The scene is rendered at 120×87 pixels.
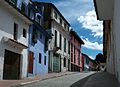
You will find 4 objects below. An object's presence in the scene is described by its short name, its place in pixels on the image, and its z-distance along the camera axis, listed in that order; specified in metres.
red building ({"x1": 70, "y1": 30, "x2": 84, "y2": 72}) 26.76
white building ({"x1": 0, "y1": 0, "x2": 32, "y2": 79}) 9.64
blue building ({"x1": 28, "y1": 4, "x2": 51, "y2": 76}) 13.26
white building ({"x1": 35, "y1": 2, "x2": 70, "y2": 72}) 19.02
